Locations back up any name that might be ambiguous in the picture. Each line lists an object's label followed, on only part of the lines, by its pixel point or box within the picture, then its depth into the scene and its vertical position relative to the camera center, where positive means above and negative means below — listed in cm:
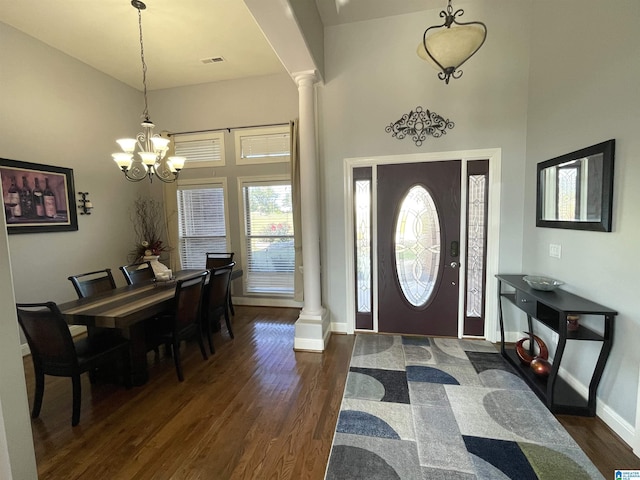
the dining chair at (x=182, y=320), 263 -98
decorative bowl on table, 239 -58
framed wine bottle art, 315 +32
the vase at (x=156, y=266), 334 -53
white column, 312 -5
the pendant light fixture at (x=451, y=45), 177 +110
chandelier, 278 +69
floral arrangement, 466 -6
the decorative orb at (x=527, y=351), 252 -126
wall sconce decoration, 389 +27
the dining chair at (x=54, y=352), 202 -98
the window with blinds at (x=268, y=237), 460 -28
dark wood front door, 326 -34
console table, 196 -86
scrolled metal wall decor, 317 +103
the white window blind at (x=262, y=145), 445 +119
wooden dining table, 225 -73
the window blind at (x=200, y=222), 479 -1
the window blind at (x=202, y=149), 468 +121
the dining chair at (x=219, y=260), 436 -60
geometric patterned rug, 167 -148
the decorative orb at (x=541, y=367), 239 -129
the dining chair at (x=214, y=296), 312 -85
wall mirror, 198 +20
